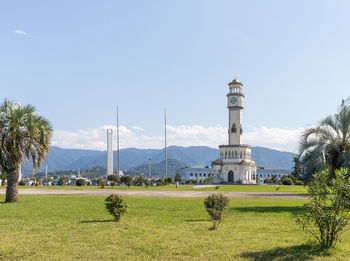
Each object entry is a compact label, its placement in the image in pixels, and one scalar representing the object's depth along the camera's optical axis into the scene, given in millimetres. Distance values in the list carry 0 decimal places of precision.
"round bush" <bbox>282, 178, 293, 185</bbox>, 78312
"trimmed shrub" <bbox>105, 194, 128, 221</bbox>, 15156
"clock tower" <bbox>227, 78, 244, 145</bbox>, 94125
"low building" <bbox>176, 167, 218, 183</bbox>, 157238
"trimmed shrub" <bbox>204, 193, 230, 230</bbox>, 13984
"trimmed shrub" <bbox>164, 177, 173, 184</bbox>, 76619
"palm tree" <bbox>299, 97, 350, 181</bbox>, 21266
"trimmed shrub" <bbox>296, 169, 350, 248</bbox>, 9211
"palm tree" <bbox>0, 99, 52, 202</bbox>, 23875
